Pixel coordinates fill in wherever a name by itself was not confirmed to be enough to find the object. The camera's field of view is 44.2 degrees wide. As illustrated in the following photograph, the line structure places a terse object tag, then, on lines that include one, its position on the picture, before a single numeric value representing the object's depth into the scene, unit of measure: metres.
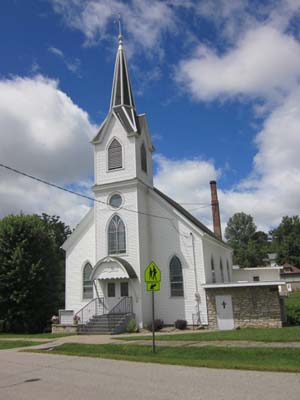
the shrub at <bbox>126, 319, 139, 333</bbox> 21.12
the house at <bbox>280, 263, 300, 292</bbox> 70.38
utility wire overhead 24.03
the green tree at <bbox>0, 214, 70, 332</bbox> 26.73
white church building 22.06
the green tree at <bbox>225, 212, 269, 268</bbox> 83.25
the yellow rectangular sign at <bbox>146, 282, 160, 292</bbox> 13.42
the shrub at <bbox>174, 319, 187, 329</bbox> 21.95
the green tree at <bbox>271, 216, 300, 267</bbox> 80.56
